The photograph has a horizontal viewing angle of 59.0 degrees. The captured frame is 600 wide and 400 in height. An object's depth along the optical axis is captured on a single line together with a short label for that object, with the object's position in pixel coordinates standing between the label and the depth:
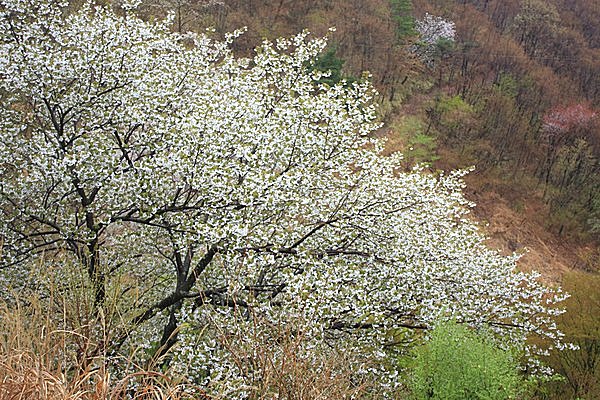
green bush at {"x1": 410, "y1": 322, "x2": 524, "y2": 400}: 7.15
